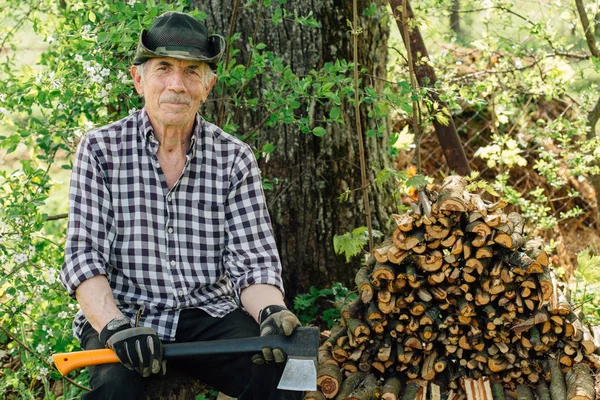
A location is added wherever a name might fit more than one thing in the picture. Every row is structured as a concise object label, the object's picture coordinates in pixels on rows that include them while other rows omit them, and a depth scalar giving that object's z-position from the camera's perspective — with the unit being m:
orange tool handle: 2.40
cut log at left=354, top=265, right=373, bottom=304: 3.00
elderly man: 2.59
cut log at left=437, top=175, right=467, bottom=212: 2.87
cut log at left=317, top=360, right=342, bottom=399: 2.95
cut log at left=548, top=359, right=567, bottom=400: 2.83
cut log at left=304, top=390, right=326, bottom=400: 2.92
